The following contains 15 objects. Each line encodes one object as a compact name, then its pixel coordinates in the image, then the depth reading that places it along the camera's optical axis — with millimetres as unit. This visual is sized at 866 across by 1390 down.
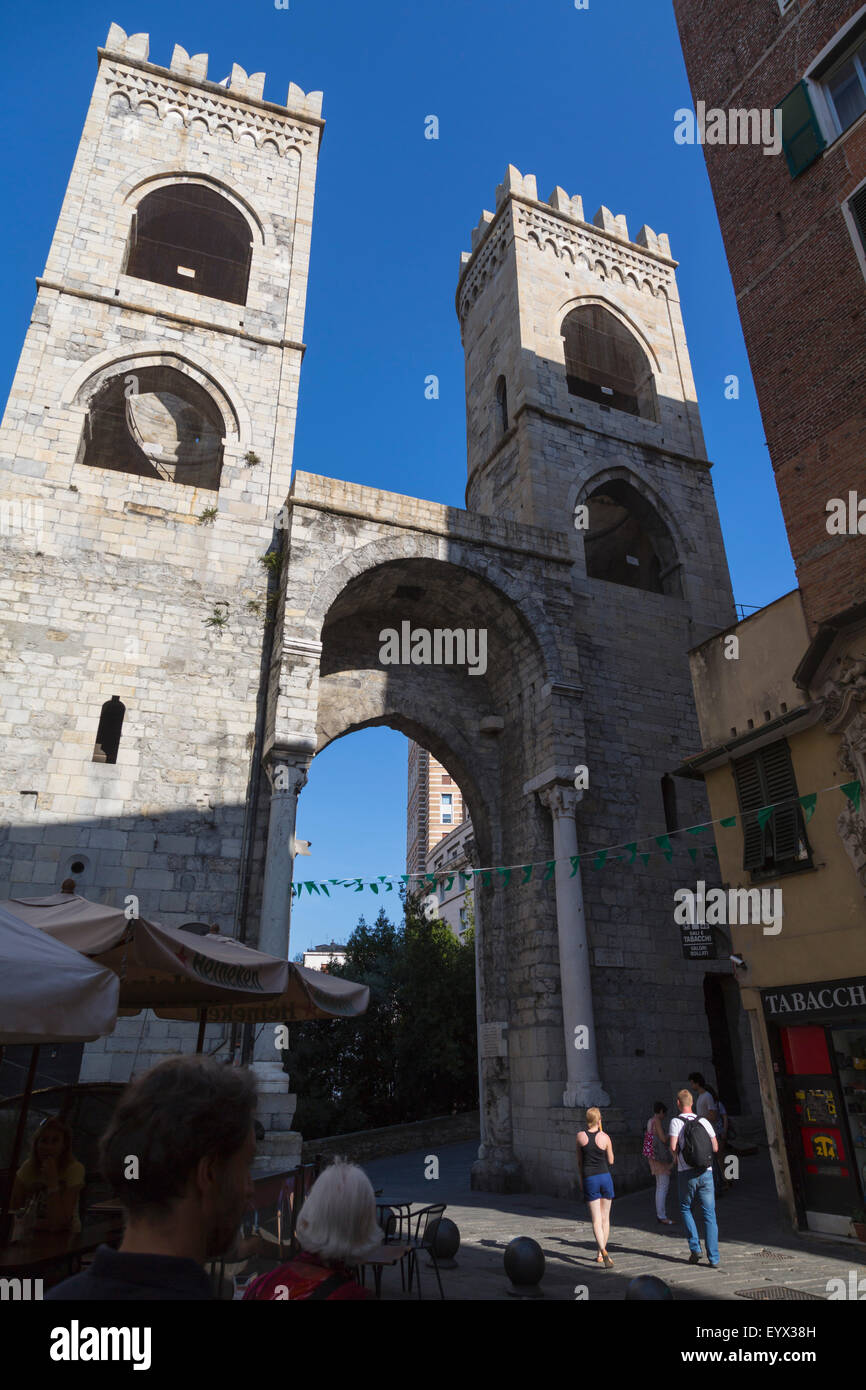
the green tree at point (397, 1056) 22547
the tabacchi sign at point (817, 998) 8516
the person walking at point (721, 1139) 10820
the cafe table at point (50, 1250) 4246
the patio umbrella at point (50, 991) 3535
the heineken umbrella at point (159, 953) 5105
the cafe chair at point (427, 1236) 6219
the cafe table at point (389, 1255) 4896
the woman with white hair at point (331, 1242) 2551
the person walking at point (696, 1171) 7293
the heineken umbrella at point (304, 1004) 6906
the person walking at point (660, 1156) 9180
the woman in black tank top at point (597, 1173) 7535
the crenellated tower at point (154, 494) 11578
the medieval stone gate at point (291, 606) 12008
